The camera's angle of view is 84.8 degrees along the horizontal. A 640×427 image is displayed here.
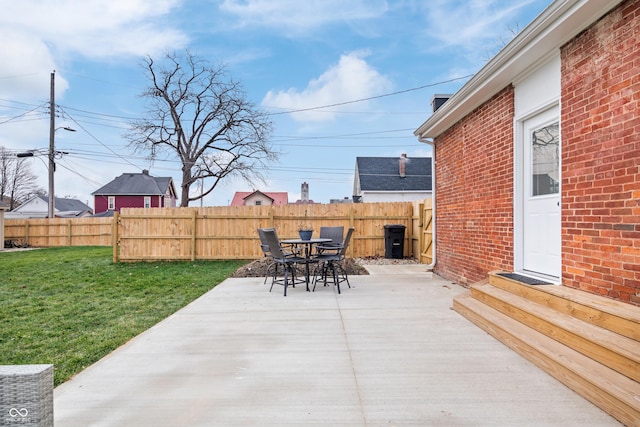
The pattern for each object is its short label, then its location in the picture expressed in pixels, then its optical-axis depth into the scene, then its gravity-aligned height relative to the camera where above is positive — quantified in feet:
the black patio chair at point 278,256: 18.33 -1.93
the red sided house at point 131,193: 102.47 +7.87
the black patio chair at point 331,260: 19.22 -2.14
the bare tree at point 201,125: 67.36 +18.99
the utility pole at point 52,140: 56.59 +13.11
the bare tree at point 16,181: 117.70 +13.24
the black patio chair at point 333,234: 25.67 -0.96
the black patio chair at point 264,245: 21.73 -1.59
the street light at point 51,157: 56.44 +10.01
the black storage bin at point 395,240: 32.97 -1.75
